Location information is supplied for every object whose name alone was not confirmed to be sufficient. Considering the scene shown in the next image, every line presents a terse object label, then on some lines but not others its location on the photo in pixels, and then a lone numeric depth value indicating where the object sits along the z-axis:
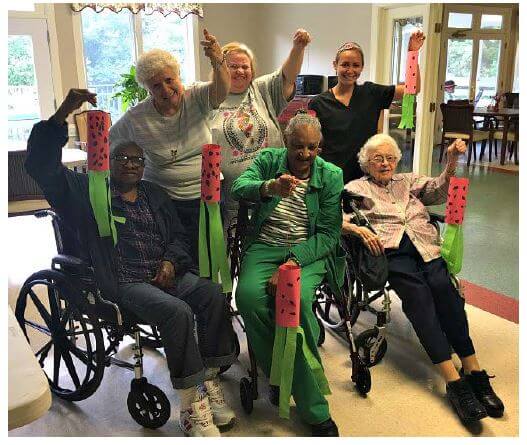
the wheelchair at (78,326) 1.81
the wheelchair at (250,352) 1.93
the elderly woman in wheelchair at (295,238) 1.79
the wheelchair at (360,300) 2.09
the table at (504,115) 7.08
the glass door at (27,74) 5.89
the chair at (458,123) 6.94
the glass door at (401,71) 4.99
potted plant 4.80
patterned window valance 6.54
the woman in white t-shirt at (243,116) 2.21
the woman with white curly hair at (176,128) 1.90
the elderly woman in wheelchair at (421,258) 1.98
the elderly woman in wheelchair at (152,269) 1.72
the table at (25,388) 0.79
